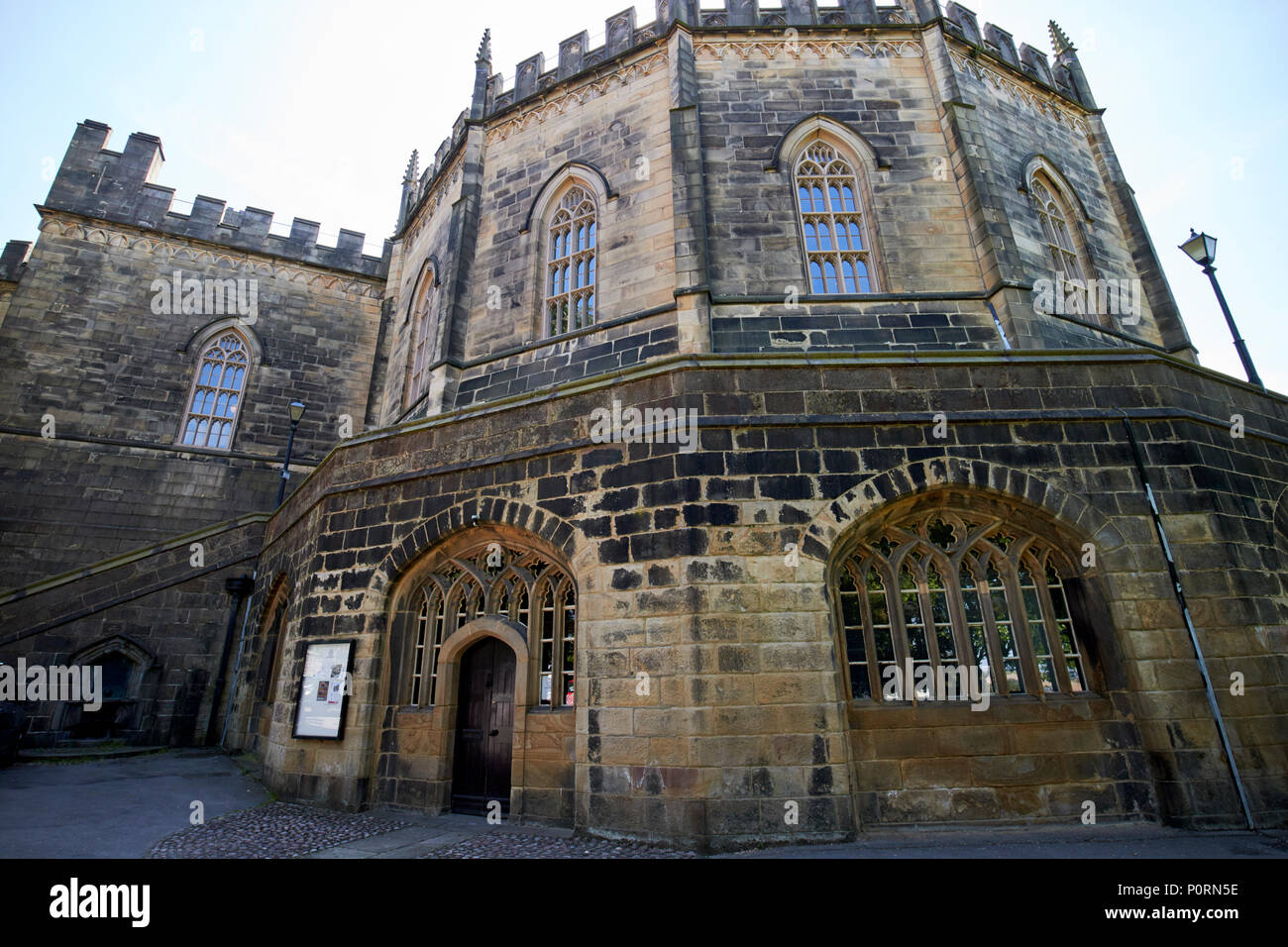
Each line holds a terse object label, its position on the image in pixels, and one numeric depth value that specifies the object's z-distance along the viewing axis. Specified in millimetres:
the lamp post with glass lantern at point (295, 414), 13692
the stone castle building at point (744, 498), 6109
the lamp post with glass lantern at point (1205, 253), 10508
